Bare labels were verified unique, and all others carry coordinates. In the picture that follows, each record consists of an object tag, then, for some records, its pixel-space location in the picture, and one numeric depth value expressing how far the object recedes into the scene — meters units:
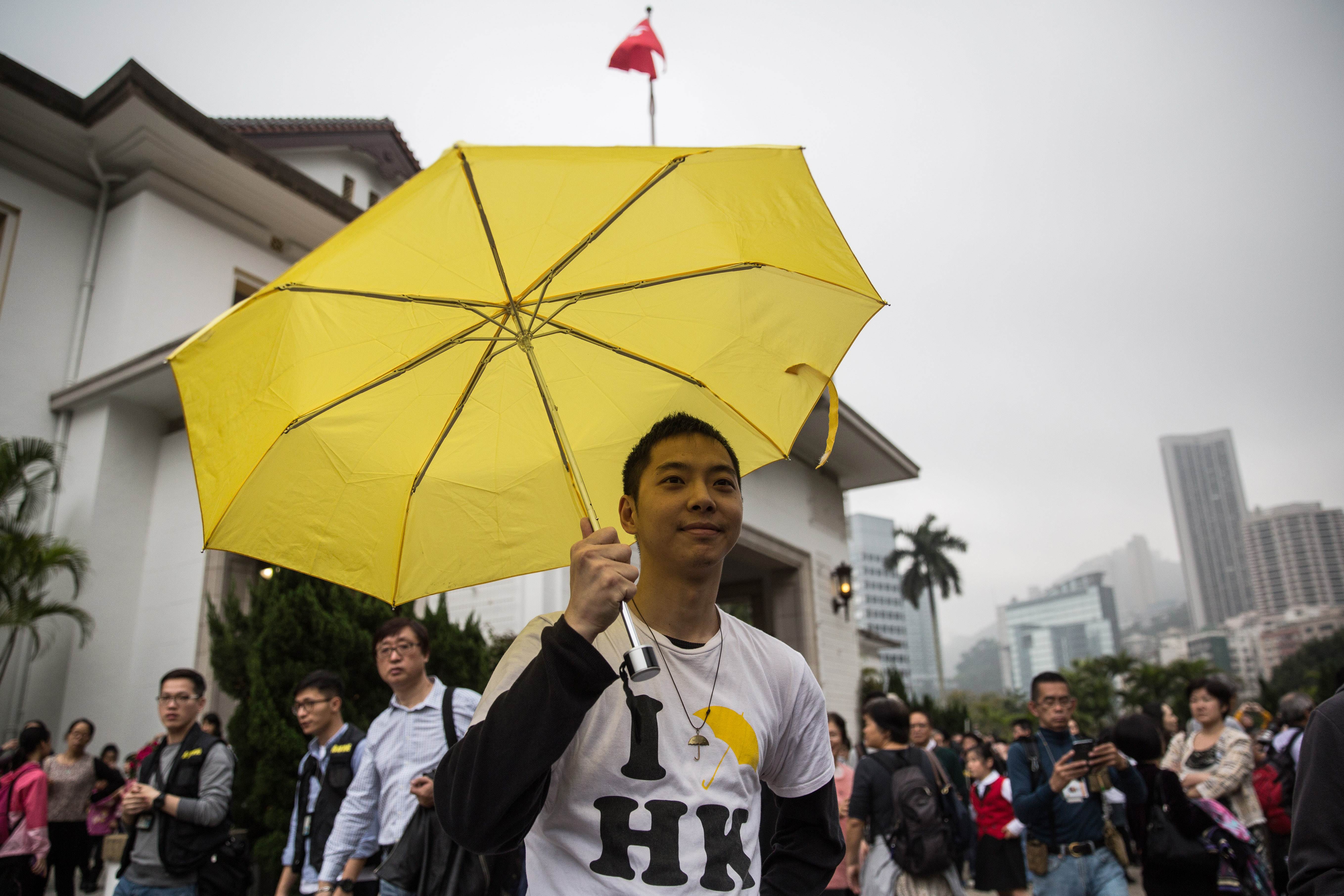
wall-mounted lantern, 15.63
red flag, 6.82
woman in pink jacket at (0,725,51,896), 6.21
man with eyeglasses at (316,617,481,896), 3.99
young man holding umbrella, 1.42
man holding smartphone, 4.72
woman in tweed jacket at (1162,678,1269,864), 5.37
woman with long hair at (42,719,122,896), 8.30
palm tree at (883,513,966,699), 58.84
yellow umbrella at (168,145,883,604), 2.17
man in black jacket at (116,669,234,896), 4.51
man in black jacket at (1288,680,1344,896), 1.67
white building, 11.38
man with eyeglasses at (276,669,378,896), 4.54
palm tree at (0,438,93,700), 10.39
